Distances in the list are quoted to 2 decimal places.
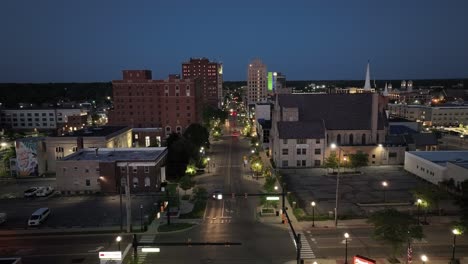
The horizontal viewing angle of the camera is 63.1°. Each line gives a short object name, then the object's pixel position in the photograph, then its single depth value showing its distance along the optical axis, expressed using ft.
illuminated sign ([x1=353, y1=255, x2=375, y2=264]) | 94.10
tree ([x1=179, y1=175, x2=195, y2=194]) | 181.20
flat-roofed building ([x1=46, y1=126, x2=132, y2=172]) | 250.57
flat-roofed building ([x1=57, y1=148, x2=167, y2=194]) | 195.52
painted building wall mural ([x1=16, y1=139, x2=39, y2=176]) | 234.99
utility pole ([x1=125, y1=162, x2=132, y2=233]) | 134.25
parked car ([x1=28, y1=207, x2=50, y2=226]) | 149.07
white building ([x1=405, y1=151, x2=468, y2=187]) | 190.80
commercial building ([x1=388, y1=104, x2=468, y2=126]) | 476.01
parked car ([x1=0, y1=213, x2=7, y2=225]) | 152.79
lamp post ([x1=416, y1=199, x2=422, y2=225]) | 148.47
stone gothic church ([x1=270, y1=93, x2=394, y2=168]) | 257.34
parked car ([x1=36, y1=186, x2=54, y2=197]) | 193.36
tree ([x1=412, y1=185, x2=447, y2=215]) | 148.87
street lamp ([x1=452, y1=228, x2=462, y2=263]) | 111.45
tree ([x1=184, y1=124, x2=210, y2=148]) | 286.25
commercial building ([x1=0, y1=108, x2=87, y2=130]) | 488.02
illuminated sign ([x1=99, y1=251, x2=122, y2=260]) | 95.09
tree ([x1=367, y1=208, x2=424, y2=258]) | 108.47
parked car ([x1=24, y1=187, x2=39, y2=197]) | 191.66
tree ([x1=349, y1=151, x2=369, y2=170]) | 233.76
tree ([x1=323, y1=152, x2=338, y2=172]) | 231.30
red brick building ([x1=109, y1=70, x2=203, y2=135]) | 397.19
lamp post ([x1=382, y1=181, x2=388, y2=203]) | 177.27
